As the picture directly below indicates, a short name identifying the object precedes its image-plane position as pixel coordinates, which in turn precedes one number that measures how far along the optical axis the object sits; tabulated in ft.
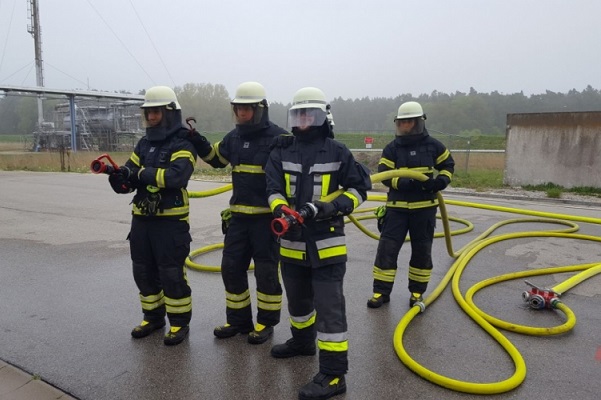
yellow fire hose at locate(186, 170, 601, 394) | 9.78
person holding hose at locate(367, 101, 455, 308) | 14.44
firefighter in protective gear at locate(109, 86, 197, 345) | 11.55
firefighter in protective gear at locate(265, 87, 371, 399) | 9.57
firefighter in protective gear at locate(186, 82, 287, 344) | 11.90
